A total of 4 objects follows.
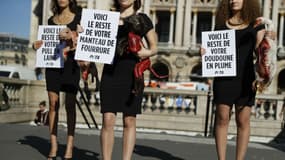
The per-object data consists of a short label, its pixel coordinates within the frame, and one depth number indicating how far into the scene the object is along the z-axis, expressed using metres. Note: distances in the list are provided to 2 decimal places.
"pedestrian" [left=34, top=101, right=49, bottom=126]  14.39
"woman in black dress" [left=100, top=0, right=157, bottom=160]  5.80
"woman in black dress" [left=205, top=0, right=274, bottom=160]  6.16
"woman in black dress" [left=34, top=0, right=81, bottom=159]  6.95
